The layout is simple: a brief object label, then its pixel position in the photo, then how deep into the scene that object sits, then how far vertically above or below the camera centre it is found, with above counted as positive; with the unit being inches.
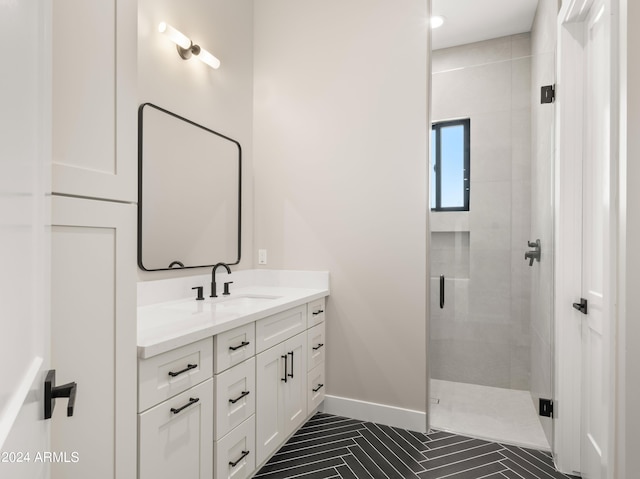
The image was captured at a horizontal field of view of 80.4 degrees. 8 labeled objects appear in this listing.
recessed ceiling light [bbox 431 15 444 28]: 114.8 +67.5
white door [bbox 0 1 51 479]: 15.6 +0.4
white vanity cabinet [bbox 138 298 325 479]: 47.7 -25.5
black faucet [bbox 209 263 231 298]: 88.8 -10.1
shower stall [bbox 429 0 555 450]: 98.3 -1.0
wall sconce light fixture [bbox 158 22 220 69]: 78.2 +42.6
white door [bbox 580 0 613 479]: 63.0 +3.5
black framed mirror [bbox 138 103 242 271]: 76.7 +10.6
